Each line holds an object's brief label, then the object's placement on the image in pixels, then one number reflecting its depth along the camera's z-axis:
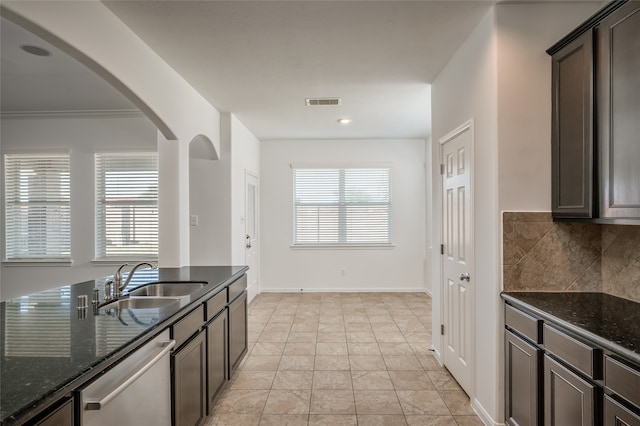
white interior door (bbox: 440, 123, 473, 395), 2.68
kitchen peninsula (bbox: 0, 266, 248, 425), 1.04
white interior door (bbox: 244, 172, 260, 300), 5.61
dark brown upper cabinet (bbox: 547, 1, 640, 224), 1.68
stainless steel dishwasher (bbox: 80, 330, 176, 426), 1.22
